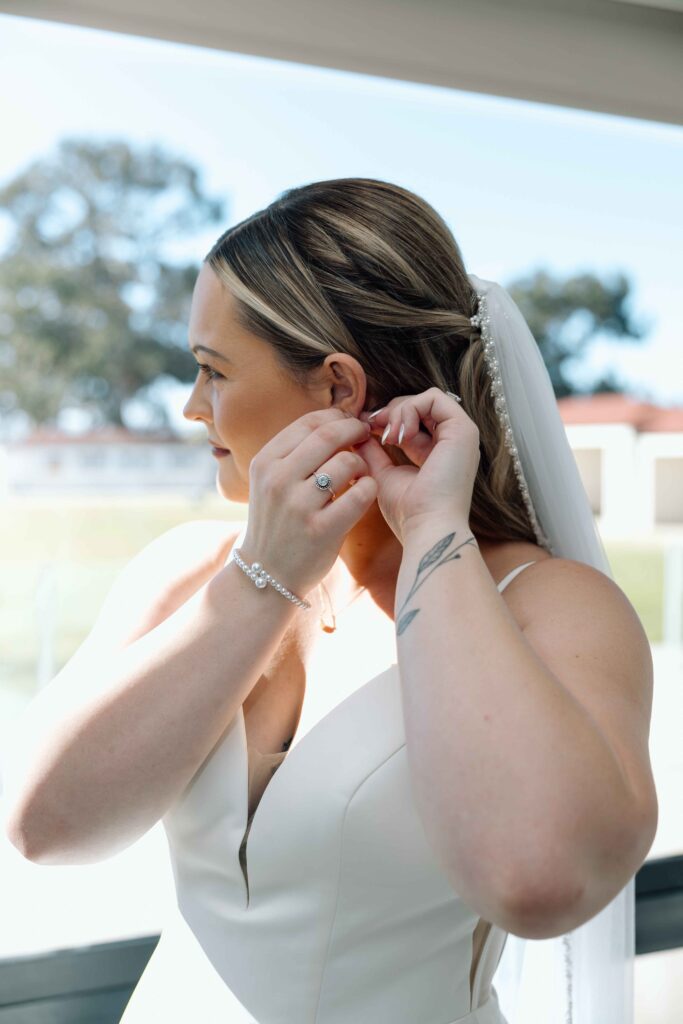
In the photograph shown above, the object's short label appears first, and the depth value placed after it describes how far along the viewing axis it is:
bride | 0.82
